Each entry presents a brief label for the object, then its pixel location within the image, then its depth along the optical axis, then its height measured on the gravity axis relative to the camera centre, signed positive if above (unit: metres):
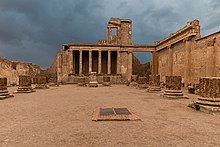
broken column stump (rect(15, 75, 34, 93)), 12.82 -0.82
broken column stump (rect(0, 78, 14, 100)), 9.52 -0.95
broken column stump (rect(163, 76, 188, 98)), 9.85 -0.78
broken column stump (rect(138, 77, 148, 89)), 17.96 -0.81
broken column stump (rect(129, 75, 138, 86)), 24.62 -0.47
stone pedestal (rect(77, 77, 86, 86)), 22.07 -1.00
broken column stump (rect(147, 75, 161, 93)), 13.61 -0.79
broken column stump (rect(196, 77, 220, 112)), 6.11 -0.75
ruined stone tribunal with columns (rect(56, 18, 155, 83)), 29.22 +4.18
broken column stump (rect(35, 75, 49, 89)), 16.98 -0.94
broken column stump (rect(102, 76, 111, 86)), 23.26 -0.79
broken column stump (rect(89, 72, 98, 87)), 19.95 -0.76
